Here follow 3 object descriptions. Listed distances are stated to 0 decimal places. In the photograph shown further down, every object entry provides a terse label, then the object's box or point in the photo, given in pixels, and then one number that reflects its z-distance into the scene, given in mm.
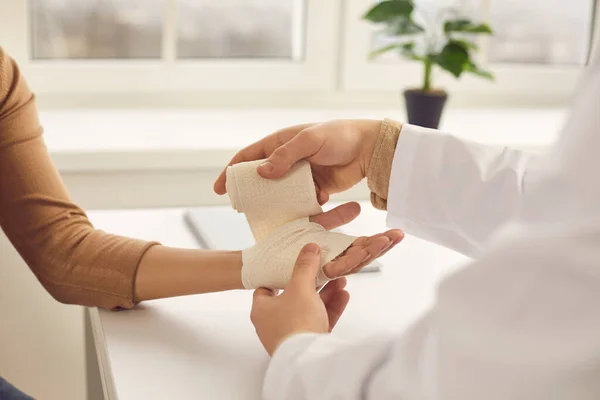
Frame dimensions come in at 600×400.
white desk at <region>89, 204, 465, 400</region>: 1177
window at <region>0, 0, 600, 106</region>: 2180
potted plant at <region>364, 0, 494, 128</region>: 2023
